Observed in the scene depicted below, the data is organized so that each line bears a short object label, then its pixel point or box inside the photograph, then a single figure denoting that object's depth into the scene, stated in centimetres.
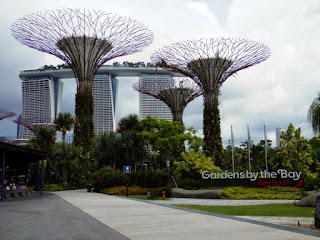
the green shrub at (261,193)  2397
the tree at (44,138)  5031
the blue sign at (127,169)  2615
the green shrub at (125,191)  3032
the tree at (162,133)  4359
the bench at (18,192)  2627
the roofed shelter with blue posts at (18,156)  2209
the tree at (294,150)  3588
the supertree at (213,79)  3406
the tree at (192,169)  2895
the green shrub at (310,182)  2619
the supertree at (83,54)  3697
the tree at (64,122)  5759
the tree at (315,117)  3058
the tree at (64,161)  4109
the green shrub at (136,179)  3359
